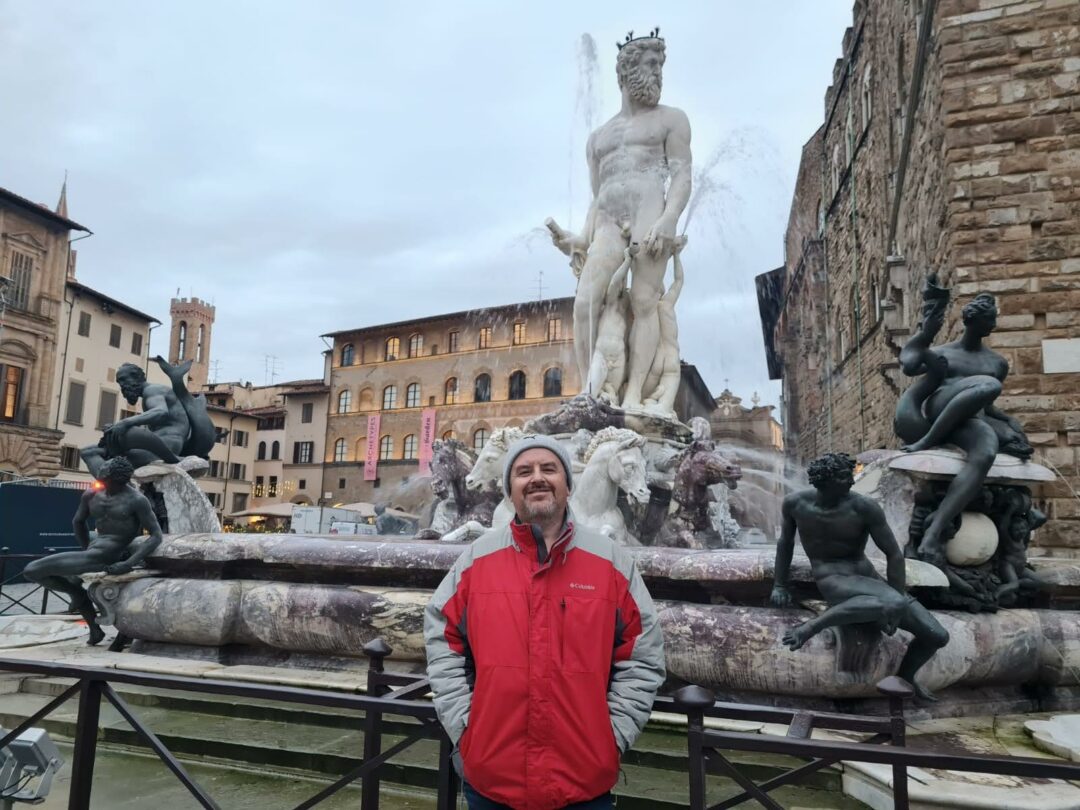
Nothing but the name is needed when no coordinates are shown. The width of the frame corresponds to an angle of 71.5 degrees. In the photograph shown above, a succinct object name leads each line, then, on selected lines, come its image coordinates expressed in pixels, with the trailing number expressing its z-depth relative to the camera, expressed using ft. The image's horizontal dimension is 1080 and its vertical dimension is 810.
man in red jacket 5.72
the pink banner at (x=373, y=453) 154.51
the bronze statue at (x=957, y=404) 12.89
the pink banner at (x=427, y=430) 140.34
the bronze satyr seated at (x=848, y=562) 10.68
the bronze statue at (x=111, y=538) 15.55
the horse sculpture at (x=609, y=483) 18.11
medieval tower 263.08
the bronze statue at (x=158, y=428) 19.24
